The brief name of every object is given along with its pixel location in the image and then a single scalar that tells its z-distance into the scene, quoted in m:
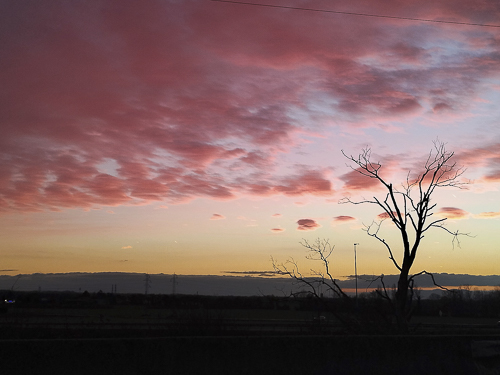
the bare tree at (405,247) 12.80
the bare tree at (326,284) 13.82
